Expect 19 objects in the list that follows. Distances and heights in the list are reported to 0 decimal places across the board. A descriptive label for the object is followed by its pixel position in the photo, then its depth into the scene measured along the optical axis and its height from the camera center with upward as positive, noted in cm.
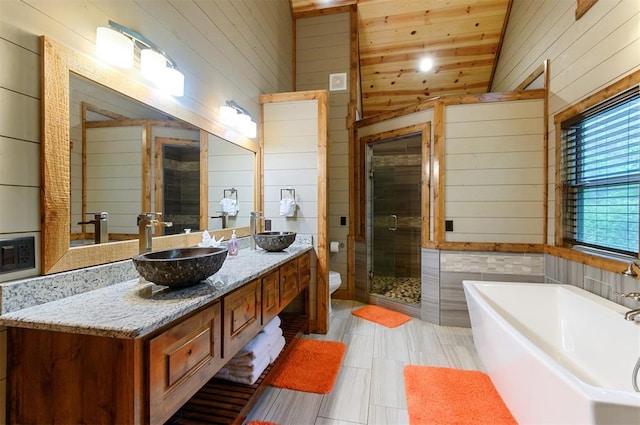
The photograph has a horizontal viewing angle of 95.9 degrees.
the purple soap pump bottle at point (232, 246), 210 -27
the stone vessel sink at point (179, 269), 112 -24
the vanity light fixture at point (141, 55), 127 +75
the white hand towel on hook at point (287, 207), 275 +2
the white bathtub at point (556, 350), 104 -75
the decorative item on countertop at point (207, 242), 194 -22
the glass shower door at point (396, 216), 412 -8
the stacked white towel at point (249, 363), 173 -94
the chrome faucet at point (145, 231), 140 -11
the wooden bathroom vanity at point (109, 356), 86 -47
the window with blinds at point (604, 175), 181 +27
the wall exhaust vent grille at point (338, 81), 385 +172
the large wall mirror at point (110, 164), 110 +22
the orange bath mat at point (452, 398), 165 -119
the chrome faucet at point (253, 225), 248 -14
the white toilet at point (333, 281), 320 -81
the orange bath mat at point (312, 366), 196 -118
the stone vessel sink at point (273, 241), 230 -26
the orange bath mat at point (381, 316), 304 -117
